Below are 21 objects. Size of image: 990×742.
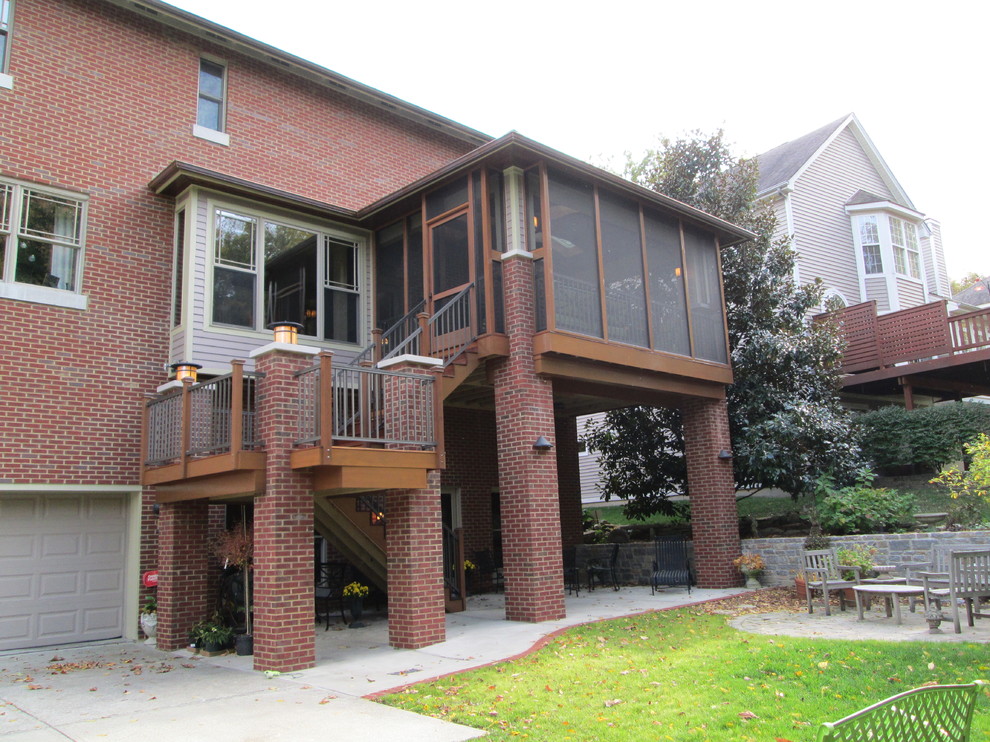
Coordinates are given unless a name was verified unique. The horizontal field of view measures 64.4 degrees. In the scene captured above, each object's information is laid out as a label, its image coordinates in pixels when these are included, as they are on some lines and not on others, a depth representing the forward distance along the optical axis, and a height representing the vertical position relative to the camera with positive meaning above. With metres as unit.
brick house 9.39 +3.02
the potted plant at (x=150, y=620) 11.06 -1.12
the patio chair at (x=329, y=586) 11.87 -0.84
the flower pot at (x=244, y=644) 9.66 -1.31
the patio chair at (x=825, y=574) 10.47 -0.90
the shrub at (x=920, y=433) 15.93 +1.53
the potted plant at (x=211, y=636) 9.84 -1.23
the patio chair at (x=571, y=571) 14.35 -0.88
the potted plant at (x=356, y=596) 11.86 -0.98
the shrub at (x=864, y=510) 13.29 +0.00
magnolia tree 15.12 +2.67
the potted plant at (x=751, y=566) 13.50 -0.87
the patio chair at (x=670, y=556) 13.90 -0.67
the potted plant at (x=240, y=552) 10.19 -0.21
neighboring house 22.88 +8.62
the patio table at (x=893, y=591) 9.07 -0.95
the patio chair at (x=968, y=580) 8.36 -0.79
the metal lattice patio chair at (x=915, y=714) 3.09 -0.85
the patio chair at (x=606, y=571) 14.57 -0.92
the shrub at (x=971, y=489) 10.60 +0.26
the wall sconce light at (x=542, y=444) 11.38 +1.13
